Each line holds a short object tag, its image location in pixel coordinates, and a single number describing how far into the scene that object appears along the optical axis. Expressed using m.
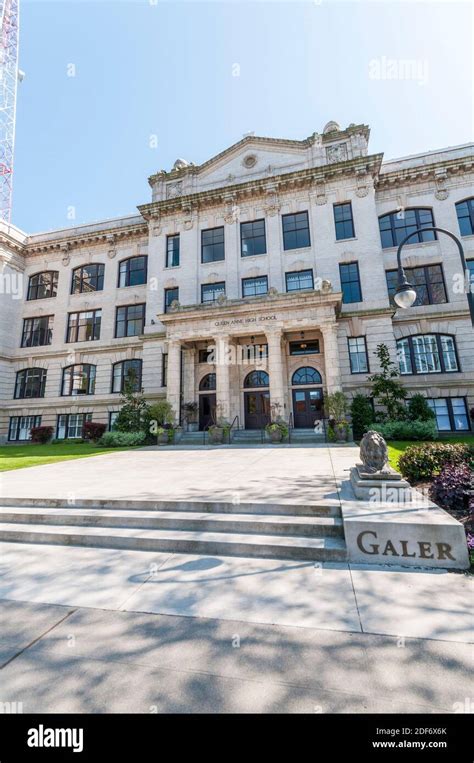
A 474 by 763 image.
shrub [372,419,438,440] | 16.92
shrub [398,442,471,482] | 7.87
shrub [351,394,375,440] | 18.73
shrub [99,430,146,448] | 20.53
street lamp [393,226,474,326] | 7.27
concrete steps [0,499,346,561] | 5.11
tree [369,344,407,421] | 18.83
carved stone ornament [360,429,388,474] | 6.20
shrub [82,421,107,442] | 24.30
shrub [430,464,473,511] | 6.05
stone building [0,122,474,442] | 21.17
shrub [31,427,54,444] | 26.47
